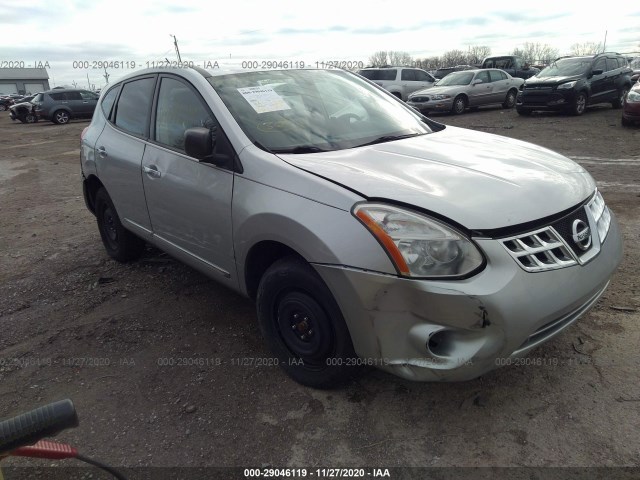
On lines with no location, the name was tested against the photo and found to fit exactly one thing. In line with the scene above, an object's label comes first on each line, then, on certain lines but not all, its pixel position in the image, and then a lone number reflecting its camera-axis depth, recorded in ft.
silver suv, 6.61
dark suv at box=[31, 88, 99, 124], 77.56
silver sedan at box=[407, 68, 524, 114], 51.80
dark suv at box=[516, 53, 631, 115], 43.70
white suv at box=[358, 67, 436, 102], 61.41
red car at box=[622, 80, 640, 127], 34.78
